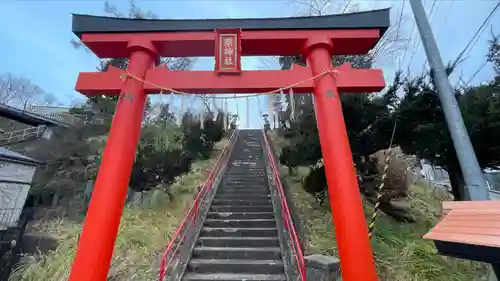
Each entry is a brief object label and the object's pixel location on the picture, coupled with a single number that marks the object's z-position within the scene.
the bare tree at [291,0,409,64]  15.19
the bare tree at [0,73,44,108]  26.48
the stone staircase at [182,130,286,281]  5.53
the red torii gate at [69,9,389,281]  4.32
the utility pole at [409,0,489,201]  3.86
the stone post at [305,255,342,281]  4.30
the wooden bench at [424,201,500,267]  2.19
